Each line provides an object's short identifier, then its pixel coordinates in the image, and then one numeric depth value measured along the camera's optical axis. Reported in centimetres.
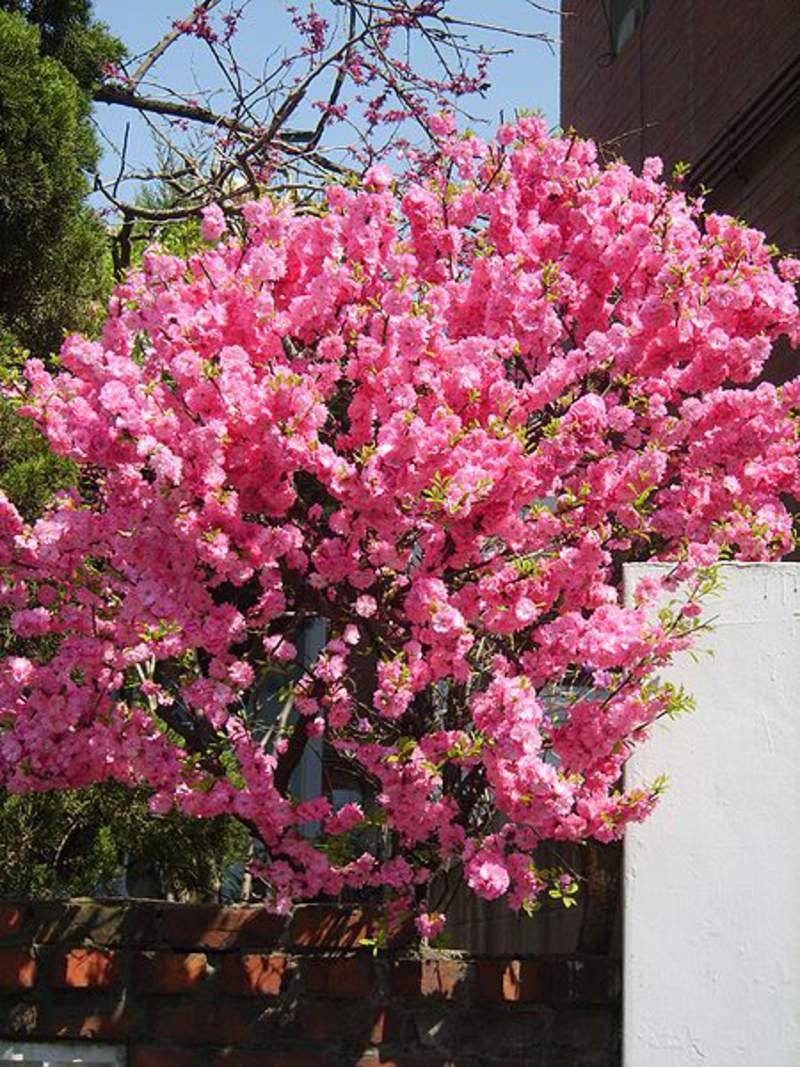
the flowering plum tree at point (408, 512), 419
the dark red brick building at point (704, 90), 816
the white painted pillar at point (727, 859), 401
